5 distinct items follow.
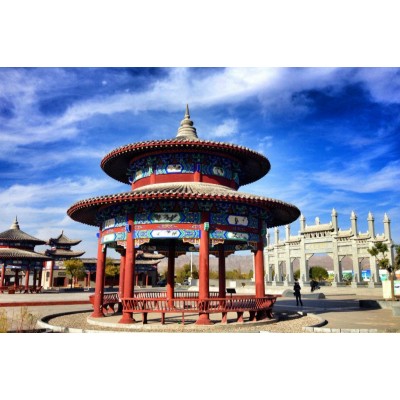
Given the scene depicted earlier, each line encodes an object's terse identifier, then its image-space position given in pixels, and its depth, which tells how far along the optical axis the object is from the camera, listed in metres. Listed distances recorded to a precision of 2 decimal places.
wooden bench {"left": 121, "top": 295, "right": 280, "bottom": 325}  12.86
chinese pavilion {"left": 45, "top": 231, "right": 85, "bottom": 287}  62.16
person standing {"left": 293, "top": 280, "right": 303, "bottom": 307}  22.95
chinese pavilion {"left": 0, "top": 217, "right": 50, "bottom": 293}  45.84
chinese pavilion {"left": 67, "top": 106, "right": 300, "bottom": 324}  13.27
